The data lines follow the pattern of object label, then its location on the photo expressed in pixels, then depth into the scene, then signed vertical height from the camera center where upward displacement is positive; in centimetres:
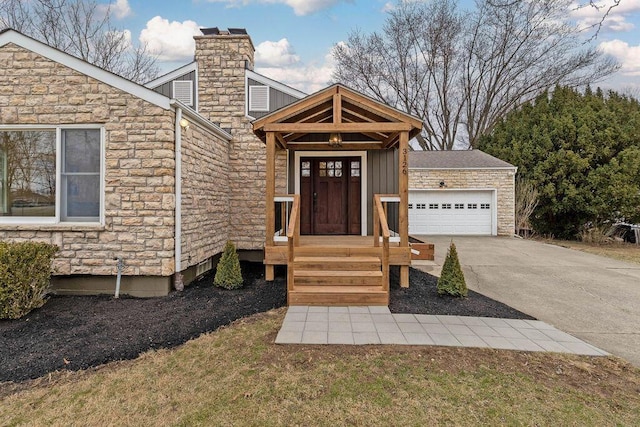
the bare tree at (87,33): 1386 +805
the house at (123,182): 539 +46
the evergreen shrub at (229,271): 588 -109
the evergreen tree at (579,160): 1257 +222
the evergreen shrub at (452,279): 544 -111
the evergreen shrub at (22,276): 430 -93
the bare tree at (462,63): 1962 +966
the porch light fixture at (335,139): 673 +147
